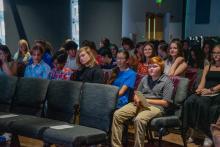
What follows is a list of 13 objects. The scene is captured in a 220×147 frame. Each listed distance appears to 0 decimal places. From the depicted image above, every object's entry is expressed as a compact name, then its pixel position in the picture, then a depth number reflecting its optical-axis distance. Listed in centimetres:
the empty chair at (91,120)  331
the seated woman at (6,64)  515
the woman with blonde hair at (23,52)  689
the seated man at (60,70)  493
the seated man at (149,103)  387
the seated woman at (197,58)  619
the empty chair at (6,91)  446
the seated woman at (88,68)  434
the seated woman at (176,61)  520
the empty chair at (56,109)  367
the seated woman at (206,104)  415
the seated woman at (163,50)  625
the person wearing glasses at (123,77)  429
